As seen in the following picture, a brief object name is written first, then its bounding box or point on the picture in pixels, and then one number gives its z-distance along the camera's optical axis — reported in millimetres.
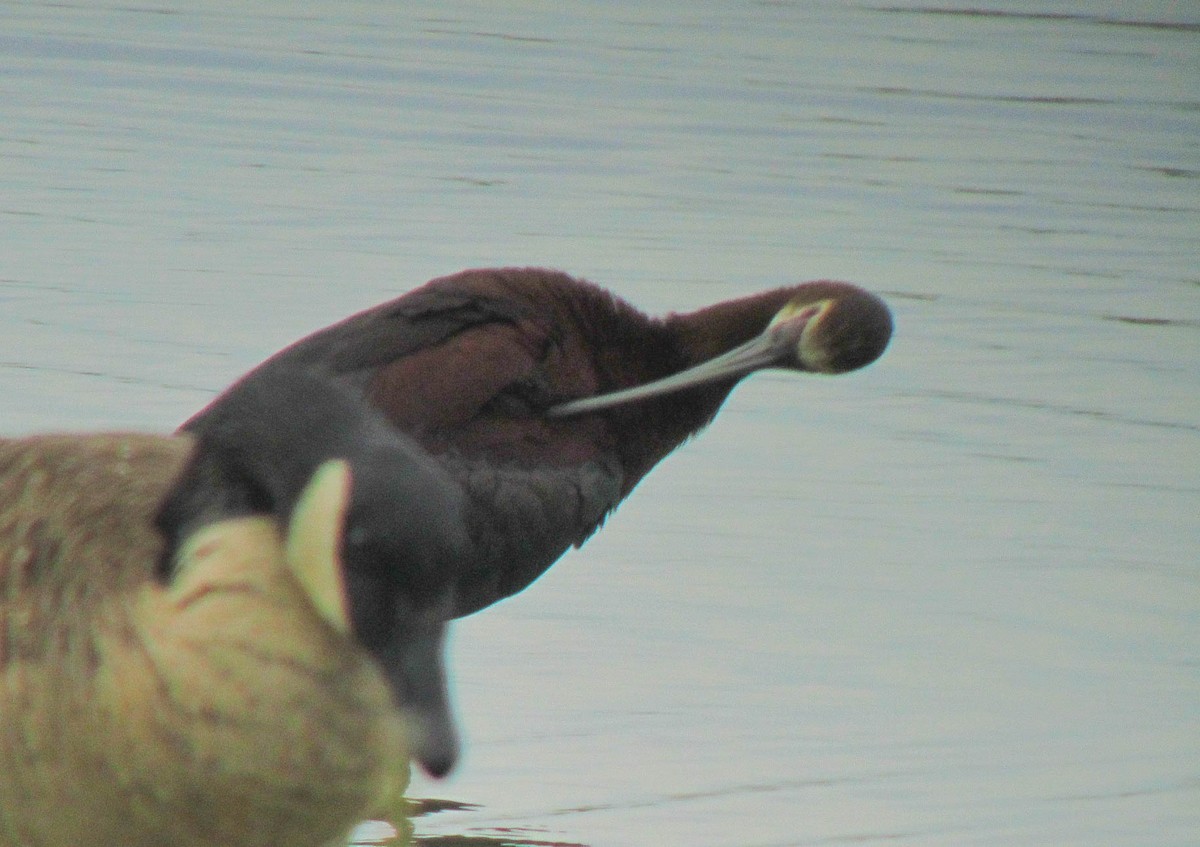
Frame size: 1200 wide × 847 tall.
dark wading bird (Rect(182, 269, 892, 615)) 9508
